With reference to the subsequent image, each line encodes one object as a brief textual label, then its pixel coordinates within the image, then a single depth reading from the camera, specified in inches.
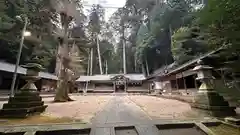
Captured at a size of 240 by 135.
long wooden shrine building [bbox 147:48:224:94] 339.2
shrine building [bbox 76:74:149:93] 792.3
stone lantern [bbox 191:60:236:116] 112.7
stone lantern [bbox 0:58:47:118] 122.7
